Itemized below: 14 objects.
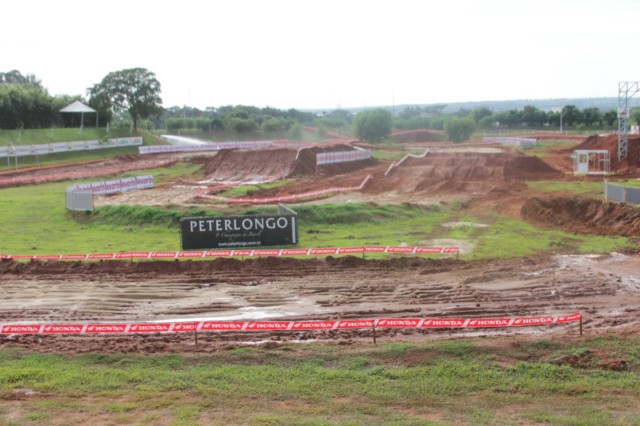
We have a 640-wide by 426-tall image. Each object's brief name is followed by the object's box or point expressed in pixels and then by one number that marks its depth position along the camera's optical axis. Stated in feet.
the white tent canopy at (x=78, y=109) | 316.60
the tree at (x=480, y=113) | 611.88
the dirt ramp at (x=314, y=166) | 212.43
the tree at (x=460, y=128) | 357.82
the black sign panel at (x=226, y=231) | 104.32
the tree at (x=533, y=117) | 491.31
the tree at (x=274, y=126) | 424.87
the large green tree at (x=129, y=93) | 334.24
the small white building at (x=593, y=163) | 189.16
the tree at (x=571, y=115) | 454.27
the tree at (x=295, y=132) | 416.17
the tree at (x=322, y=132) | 430.12
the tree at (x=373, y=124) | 358.23
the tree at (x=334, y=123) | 590.51
